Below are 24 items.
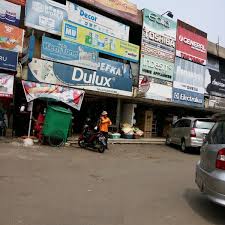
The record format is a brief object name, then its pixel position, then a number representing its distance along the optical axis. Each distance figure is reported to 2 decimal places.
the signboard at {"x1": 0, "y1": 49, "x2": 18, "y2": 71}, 14.86
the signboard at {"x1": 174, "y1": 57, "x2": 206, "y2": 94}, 23.94
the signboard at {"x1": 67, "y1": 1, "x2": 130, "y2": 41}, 17.75
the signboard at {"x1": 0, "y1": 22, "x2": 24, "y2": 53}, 14.95
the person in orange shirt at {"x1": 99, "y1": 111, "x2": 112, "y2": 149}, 15.52
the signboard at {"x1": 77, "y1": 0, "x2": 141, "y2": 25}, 19.01
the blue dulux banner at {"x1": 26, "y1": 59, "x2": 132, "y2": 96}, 16.31
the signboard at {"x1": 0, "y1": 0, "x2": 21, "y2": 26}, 15.15
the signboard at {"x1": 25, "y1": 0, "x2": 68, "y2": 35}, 15.96
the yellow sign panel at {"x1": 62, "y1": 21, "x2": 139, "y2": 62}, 17.48
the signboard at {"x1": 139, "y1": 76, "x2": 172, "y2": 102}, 20.88
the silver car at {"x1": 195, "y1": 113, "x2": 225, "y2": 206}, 5.45
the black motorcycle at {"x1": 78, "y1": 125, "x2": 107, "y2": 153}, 14.70
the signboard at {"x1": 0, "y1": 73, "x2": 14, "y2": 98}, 14.77
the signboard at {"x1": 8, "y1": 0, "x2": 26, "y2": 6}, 15.55
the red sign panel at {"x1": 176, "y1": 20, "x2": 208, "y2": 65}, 24.05
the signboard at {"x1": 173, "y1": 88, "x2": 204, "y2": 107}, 23.78
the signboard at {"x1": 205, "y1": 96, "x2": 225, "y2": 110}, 26.81
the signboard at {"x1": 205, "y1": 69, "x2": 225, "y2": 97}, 26.66
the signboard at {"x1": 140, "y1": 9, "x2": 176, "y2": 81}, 21.28
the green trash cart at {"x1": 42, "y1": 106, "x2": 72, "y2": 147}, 14.69
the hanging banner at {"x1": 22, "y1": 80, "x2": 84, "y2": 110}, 15.46
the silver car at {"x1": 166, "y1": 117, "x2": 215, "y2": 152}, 16.94
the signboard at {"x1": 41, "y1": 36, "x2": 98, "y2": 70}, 16.59
